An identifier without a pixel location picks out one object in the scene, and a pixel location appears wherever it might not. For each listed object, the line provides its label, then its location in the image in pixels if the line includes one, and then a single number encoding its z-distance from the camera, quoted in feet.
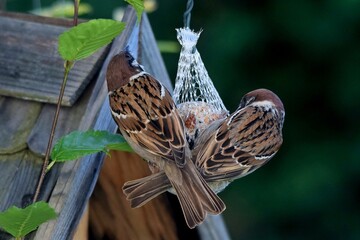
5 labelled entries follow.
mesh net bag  15.93
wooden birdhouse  14.16
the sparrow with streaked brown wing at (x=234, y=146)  15.14
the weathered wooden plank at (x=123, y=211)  17.75
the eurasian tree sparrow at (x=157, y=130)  14.97
